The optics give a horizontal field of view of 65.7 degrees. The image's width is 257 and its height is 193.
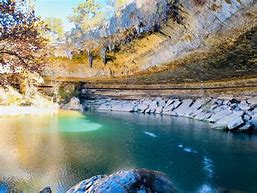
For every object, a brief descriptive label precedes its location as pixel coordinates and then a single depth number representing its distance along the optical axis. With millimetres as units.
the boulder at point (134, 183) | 2593
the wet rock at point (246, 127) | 8308
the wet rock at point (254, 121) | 8494
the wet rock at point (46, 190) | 3398
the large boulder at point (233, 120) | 8441
